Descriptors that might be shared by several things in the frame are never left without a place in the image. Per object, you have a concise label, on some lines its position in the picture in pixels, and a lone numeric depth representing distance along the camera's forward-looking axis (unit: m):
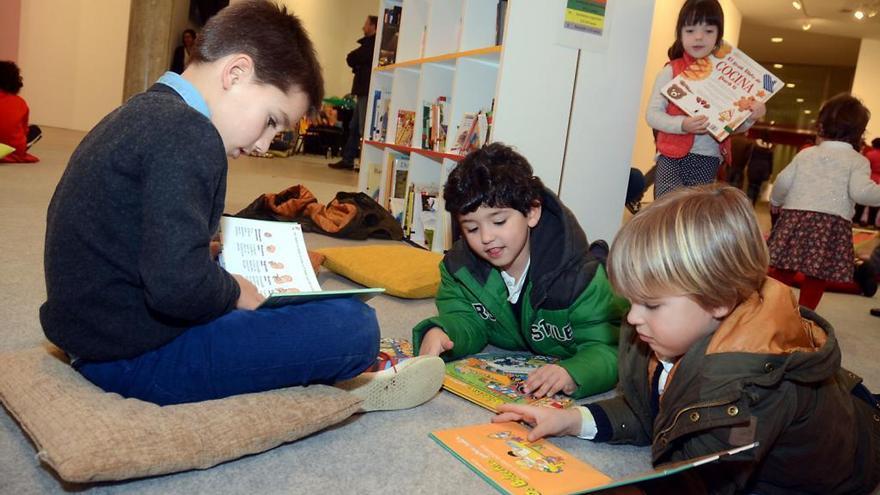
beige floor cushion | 1.03
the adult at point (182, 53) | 8.35
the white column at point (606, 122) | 3.21
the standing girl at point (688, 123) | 2.79
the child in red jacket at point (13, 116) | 4.78
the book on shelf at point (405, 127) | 4.30
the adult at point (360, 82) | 7.75
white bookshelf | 3.04
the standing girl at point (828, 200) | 3.10
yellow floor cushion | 2.54
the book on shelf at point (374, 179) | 4.73
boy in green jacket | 1.74
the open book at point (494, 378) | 1.60
